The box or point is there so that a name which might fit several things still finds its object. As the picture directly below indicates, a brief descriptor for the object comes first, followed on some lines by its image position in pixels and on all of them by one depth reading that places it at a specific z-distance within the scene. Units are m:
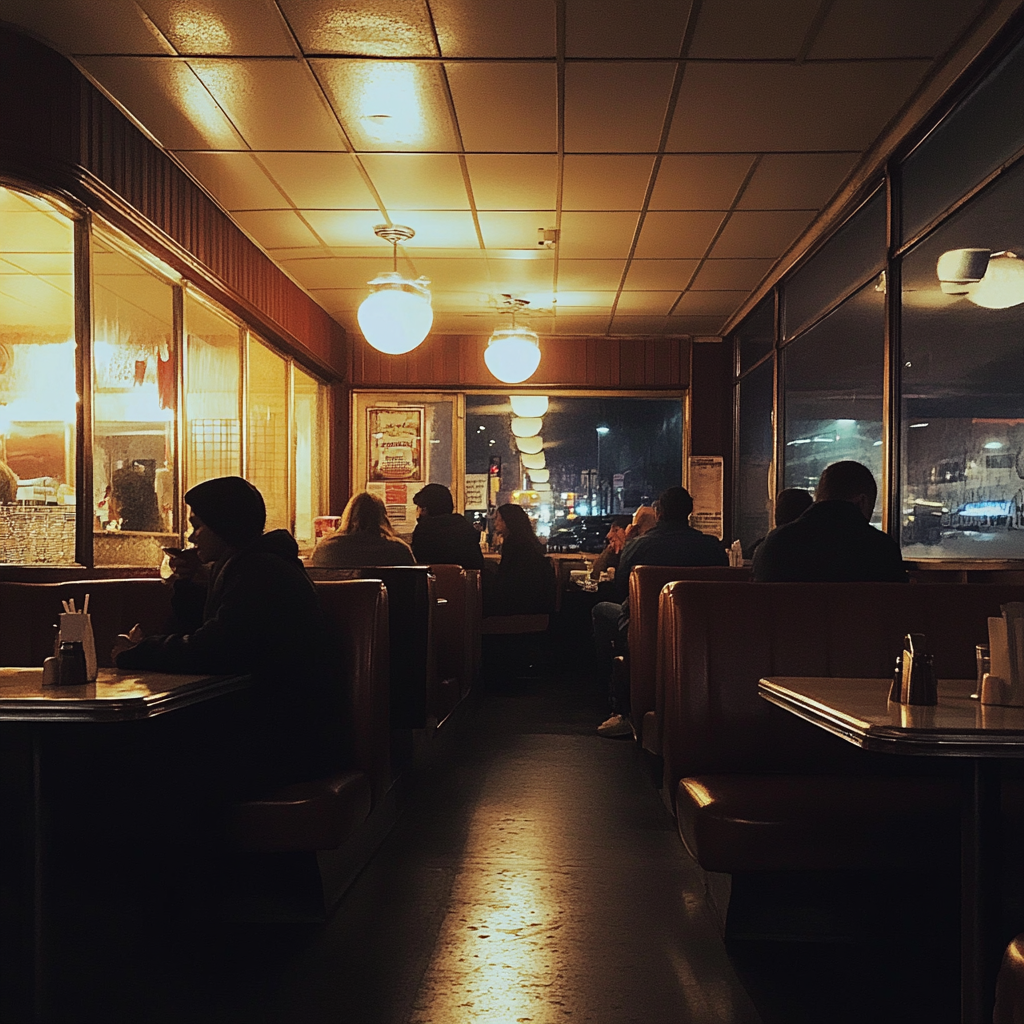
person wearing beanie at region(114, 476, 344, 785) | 2.92
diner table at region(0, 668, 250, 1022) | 2.27
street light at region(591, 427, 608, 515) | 10.95
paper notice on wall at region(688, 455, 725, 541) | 10.21
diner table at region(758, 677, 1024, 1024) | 1.92
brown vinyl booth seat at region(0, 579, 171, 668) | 3.91
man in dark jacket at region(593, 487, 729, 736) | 6.11
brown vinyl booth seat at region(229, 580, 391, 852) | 3.00
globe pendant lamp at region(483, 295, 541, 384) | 8.47
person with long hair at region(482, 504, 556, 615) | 8.19
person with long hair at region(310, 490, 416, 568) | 5.97
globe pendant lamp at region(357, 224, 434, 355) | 6.83
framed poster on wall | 10.42
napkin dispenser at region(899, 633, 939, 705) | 2.25
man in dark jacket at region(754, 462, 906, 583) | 4.05
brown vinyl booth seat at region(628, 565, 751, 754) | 4.73
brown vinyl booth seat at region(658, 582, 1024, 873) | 3.14
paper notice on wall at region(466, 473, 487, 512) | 10.77
